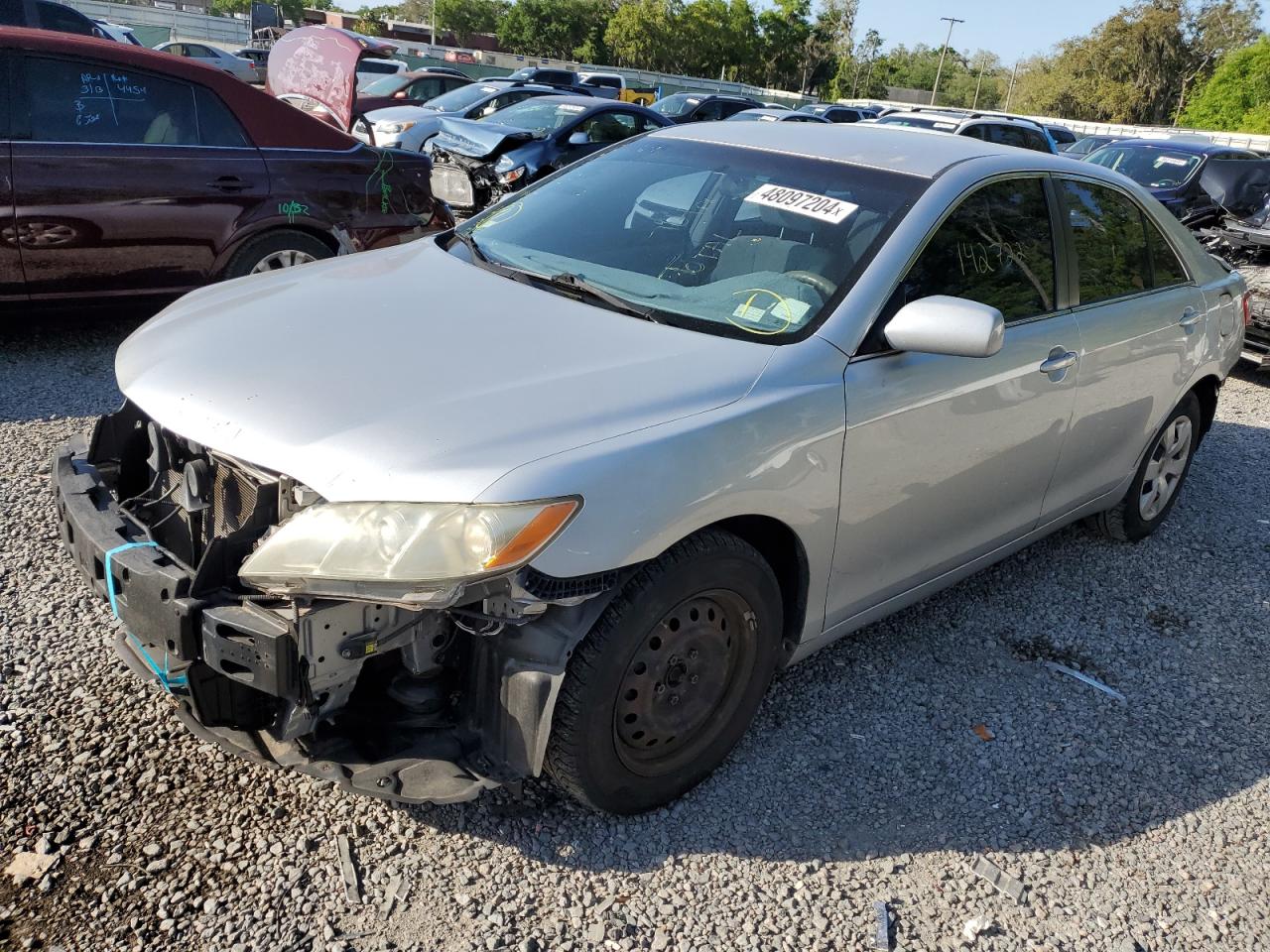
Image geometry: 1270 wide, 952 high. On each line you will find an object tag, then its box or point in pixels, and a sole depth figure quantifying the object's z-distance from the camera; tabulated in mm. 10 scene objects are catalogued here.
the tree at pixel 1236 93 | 47281
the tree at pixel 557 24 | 74188
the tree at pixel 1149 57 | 58875
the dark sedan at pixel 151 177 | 5227
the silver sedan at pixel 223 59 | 24047
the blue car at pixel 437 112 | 12906
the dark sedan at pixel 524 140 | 10922
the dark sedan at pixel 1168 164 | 11031
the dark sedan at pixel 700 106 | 20062
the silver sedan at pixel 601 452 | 2156
